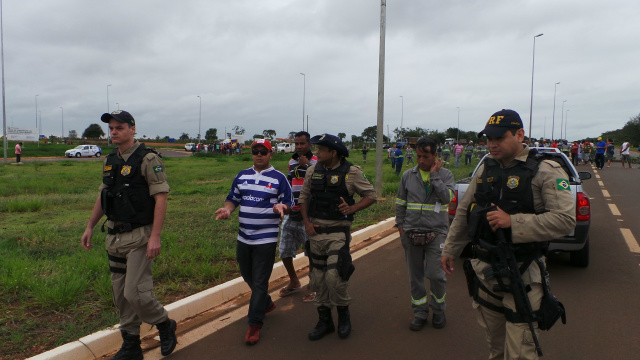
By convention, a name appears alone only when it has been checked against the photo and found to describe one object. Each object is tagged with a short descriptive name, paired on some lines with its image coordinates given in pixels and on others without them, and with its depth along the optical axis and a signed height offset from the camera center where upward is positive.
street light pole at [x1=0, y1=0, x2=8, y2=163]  27.42 +1.92
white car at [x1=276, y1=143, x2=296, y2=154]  58.96 -0.02
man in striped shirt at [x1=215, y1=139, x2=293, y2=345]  3.57 -0.60
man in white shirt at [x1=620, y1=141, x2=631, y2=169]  21.83 +0.03
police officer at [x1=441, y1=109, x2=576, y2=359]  2.25 -0.34
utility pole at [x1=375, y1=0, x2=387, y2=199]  10.79 +1.27
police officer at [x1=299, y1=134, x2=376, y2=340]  3.62 -0.63
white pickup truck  5.06 -1.00
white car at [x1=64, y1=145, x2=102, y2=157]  43.34 -0.84
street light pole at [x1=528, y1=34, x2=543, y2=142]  32.70 +3.13
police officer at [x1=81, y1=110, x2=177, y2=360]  3.17 -0.59
